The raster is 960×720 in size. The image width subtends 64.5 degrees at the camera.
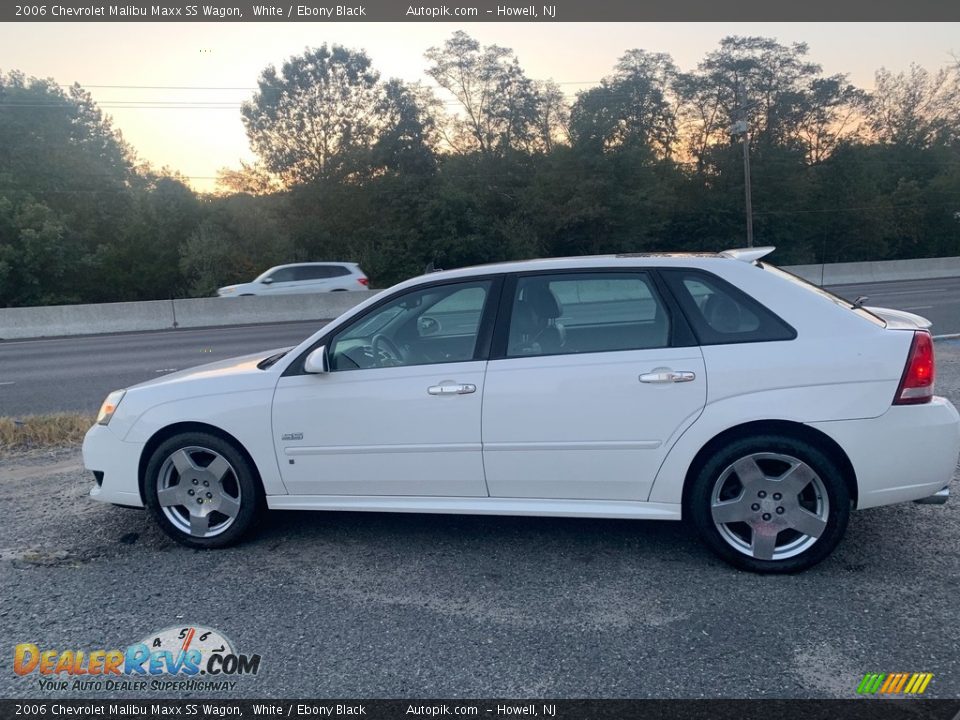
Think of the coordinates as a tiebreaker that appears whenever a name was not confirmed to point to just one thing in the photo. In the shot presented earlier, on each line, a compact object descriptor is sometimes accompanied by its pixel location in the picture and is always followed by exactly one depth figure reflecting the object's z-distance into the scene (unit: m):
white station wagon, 3.75
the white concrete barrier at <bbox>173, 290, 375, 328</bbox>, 23.02
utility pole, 32.97
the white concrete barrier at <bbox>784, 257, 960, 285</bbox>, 32.19
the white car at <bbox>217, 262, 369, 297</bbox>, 24.81
